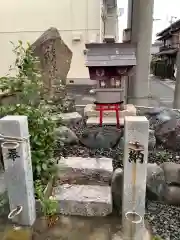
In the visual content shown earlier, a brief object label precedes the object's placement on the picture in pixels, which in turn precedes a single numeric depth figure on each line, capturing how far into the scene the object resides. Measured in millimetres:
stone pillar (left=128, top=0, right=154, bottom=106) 7287
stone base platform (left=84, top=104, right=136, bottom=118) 5363
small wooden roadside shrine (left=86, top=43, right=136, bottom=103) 4781
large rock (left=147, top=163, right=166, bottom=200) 2814
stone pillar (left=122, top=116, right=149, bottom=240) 2138
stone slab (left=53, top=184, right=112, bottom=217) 2688
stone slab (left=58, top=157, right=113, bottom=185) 3076
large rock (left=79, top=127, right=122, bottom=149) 4148
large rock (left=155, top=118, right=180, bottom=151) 3994
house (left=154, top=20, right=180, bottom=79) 21000
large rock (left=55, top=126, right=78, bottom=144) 4055
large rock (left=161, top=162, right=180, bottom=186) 2889
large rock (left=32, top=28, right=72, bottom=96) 5867
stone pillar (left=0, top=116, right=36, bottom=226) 2186
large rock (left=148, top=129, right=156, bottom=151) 4026
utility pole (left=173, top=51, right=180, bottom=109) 7336
